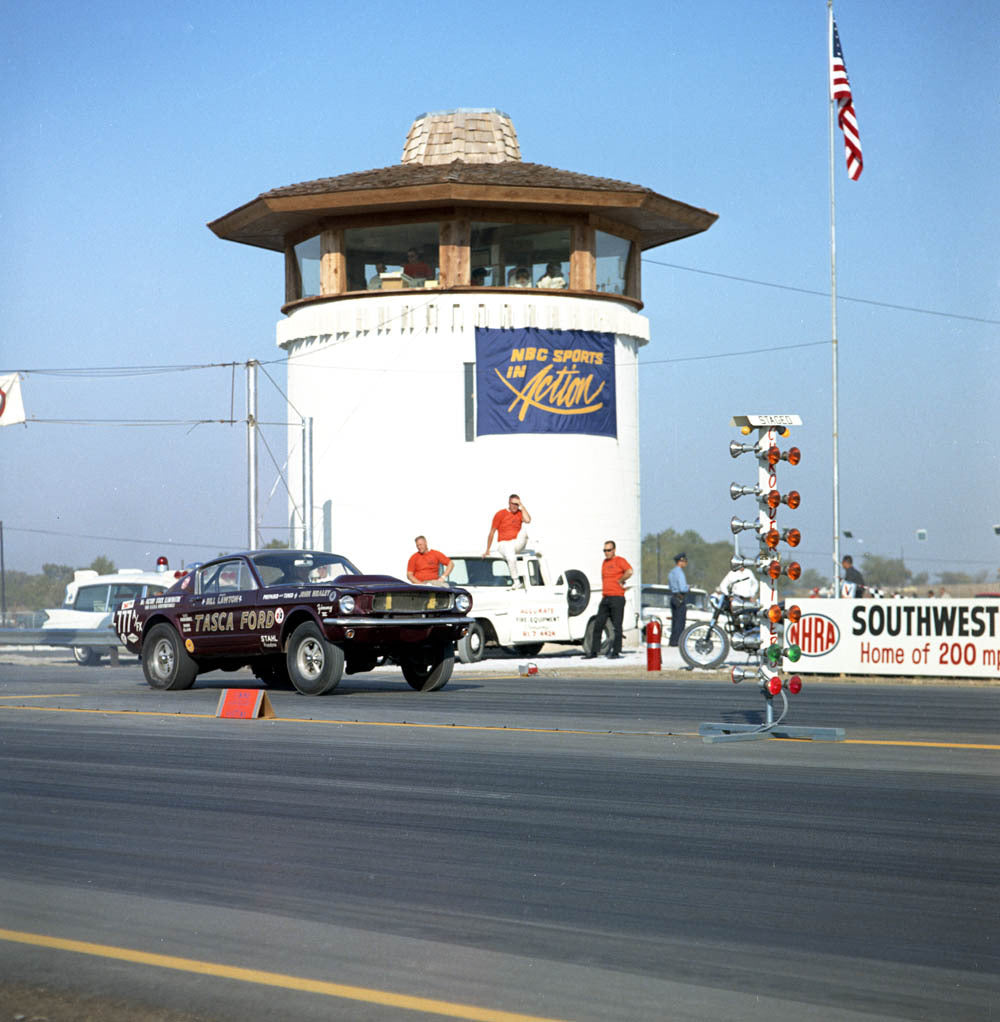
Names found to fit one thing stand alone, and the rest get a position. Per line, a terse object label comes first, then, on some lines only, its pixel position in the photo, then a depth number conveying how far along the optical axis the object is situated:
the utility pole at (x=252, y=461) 35.31
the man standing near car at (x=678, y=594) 31.41
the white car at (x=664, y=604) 40.22
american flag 35.06
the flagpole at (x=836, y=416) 35.66
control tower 34.50
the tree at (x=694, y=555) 144.00
